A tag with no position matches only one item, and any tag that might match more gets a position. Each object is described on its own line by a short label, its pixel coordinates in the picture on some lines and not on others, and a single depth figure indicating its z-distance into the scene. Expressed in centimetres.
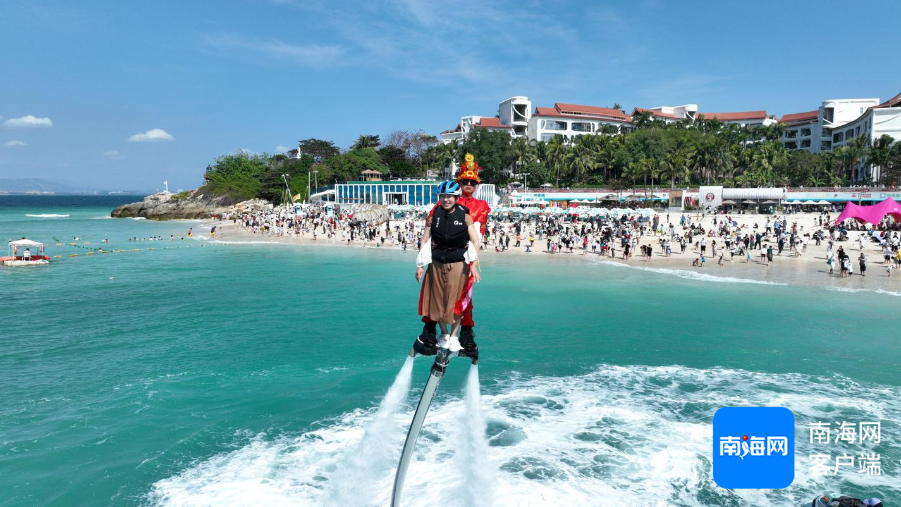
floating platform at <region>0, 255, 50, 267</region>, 4334
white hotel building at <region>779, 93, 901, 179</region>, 8988
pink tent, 4422
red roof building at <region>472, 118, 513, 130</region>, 11469
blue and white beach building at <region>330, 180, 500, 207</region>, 9125
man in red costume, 475
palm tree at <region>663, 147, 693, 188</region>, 8469
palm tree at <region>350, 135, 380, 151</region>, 12756
